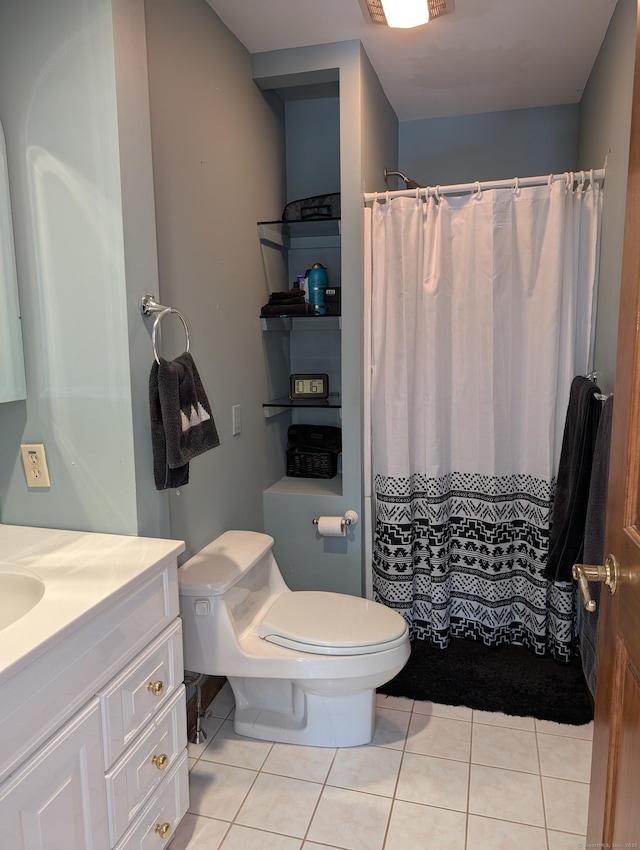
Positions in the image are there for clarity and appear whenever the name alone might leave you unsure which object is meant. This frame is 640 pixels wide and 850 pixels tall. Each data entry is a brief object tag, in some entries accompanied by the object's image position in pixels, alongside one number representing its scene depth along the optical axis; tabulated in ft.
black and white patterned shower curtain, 7.48
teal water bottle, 8.38
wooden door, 3.26
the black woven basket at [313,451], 9.19
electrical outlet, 5.33
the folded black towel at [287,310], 8.31
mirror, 4.92
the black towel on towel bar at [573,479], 6.49
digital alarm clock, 9.11
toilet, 6.06
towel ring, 5.13
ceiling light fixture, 6.22
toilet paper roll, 8.09
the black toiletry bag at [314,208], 8.38
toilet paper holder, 8.16
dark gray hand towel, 5.12
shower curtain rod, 7.23
